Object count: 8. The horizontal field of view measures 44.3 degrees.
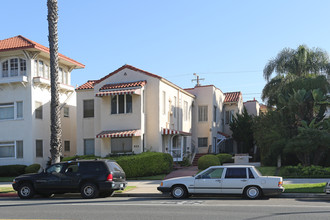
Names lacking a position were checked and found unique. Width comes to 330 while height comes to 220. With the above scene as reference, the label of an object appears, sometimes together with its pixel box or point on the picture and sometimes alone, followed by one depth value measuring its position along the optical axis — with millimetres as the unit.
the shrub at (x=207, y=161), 25844
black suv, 16000
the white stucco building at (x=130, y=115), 27062
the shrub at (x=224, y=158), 29109
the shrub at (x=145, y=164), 24062
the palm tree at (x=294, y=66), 32625
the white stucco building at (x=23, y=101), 28438
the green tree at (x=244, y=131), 34406
